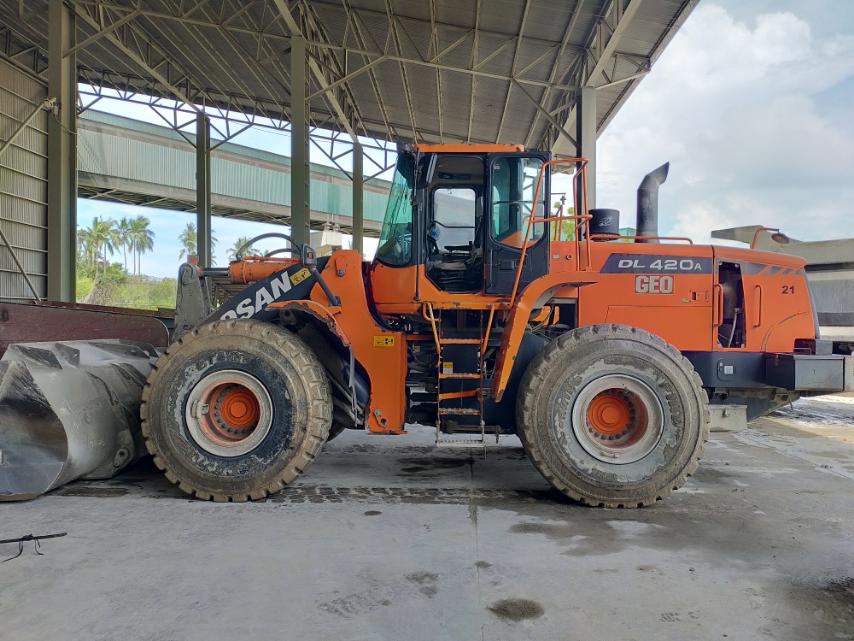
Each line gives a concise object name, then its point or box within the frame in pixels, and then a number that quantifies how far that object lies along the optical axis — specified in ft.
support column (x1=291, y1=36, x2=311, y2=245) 43.80
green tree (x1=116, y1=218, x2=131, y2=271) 219.20
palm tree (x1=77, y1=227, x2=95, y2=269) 188.44
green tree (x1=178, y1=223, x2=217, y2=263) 224.53
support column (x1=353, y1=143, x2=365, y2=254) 78.18
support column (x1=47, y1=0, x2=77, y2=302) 41.11
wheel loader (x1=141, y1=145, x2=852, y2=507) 15.02
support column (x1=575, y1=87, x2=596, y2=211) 41.63
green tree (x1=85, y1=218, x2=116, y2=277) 197.88
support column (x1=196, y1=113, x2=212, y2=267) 70.54
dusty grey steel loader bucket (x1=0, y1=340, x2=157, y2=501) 14.48
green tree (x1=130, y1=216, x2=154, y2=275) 230.48
